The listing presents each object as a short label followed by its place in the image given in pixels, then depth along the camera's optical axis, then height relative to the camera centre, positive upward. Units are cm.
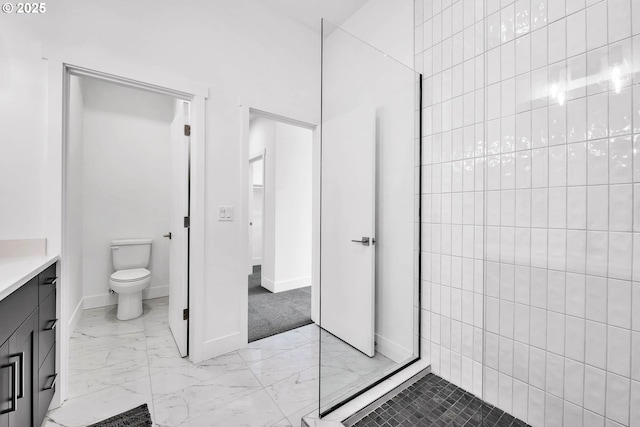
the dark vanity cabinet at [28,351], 90 -55
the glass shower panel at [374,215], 171 -2
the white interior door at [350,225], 172 -9
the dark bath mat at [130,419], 134 -104
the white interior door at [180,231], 196 -15
